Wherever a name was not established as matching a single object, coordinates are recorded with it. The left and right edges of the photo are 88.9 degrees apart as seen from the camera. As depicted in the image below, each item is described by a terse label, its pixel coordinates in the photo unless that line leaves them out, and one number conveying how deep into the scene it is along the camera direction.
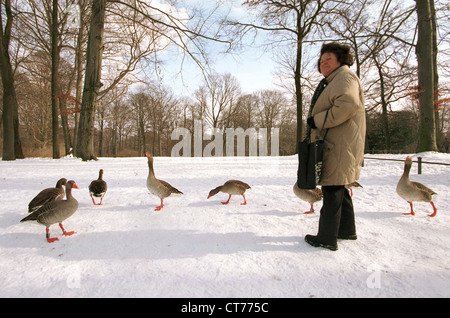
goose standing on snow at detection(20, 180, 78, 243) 2.73
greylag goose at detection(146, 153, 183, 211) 4.05
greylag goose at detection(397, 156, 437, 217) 3.82
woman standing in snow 2.45
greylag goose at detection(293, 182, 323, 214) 3.77
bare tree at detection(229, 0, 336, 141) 16.78
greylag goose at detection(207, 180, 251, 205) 4.27
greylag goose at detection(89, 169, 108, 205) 4.16
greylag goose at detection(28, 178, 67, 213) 3.29
